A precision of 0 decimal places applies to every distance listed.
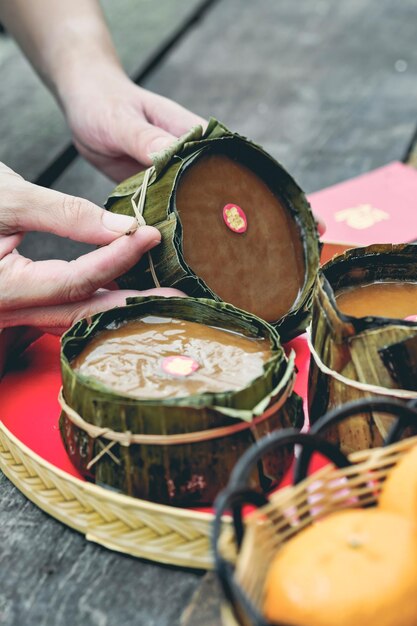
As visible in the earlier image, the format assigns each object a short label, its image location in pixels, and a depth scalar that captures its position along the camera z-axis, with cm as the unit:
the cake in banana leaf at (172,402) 67
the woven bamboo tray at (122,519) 66
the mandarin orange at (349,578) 56
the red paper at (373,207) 96
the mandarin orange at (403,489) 59
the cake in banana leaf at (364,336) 68
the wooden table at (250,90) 98
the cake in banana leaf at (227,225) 78
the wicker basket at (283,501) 57
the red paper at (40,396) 73
